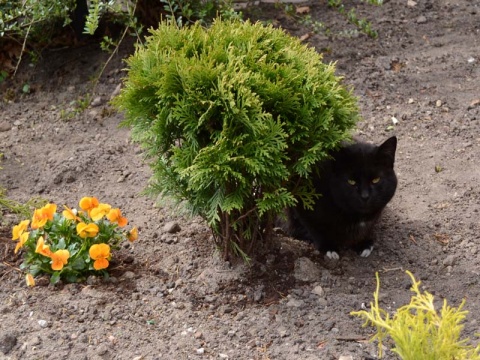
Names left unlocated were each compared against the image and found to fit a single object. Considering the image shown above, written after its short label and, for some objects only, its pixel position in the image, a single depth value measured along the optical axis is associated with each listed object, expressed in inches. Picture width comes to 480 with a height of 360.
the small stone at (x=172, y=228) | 173.0
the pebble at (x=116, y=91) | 228.0
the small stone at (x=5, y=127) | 221.9
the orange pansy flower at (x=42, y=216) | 149.1
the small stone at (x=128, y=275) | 156.0
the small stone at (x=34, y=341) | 134.4
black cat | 156.9
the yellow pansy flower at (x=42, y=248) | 143.4
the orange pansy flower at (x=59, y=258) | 145.4
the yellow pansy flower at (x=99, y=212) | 151.0
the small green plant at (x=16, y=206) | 165.2
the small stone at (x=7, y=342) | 134.3
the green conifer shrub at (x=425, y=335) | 98.9
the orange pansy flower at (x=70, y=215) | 151.7
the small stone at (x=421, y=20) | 252.8
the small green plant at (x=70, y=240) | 147.5
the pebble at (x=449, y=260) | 160.9
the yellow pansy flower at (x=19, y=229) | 148.6
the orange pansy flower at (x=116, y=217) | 151.9
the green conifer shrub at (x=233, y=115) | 131.3
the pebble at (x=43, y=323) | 139.5
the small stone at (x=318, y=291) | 149.9
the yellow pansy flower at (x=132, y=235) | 158.2
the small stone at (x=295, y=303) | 146.6
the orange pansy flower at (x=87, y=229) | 148.8
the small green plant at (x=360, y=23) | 226.4
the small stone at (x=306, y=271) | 153.9
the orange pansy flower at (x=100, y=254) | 146.7
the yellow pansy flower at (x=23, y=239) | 146.9
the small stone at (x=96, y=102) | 229.1
